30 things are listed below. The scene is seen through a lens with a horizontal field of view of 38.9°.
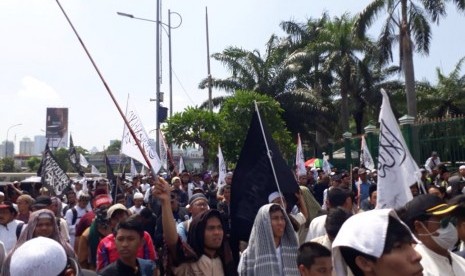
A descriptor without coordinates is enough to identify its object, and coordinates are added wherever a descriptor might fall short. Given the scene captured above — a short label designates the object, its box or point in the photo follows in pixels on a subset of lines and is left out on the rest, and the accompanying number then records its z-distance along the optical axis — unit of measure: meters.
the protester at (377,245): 2.20
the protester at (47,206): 6.82
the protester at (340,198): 6.04
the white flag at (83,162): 26.36
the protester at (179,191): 11.21
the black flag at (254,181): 5.07
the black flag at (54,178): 11.72
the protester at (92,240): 6.18
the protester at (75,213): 8.80
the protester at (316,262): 3.81
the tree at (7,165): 72.25
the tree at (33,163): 74.31
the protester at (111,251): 5.25
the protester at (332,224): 4.40
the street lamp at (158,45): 23.52
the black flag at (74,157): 20.08
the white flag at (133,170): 24.08
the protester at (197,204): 6.17
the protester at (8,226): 6.67
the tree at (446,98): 33.47
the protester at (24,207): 7.99
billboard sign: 94.56
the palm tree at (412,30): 21.47
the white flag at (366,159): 14.12
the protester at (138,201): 9.67
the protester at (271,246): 4.32
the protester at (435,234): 3.34
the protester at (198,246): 4.55
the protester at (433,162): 15.22
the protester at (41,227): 5.10
